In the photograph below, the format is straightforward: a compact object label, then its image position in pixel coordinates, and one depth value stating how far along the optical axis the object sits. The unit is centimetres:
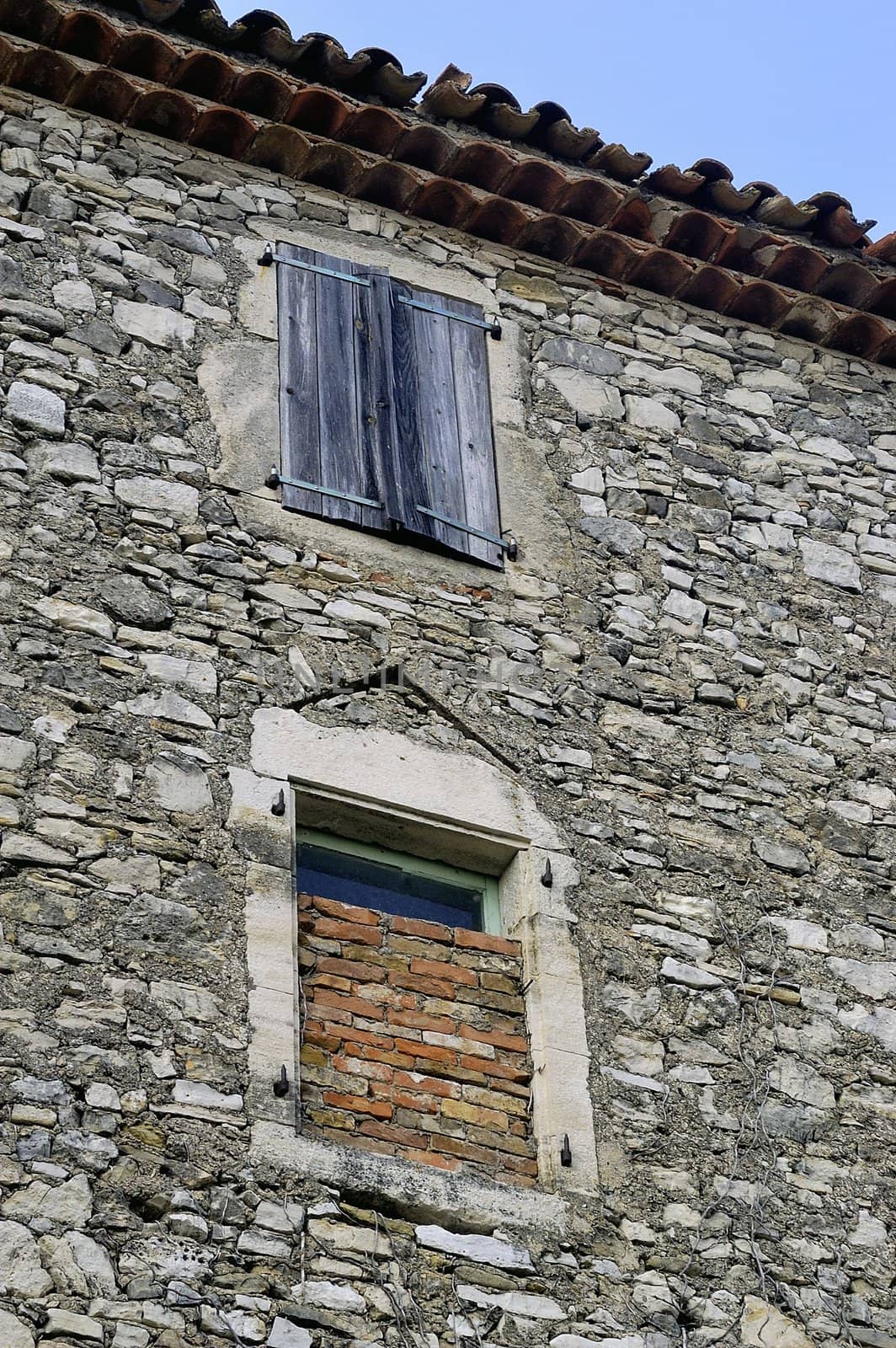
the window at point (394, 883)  1193
